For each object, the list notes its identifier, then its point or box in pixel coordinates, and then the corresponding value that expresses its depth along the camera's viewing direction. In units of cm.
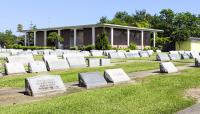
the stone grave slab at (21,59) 1542
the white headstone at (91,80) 894
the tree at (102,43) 3703
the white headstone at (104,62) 1623
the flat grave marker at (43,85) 765
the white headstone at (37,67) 1291
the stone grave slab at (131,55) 2504
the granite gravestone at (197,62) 1662
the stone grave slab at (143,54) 2675
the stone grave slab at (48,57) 1610
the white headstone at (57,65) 1365
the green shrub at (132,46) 4250
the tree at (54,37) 4566
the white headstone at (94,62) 1575
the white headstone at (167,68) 1338
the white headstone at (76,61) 1496
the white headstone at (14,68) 1248
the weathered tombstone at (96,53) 2683
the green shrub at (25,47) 4373
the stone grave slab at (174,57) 2258
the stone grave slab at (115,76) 978
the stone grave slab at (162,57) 2184
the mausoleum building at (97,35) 4354
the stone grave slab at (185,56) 2377
